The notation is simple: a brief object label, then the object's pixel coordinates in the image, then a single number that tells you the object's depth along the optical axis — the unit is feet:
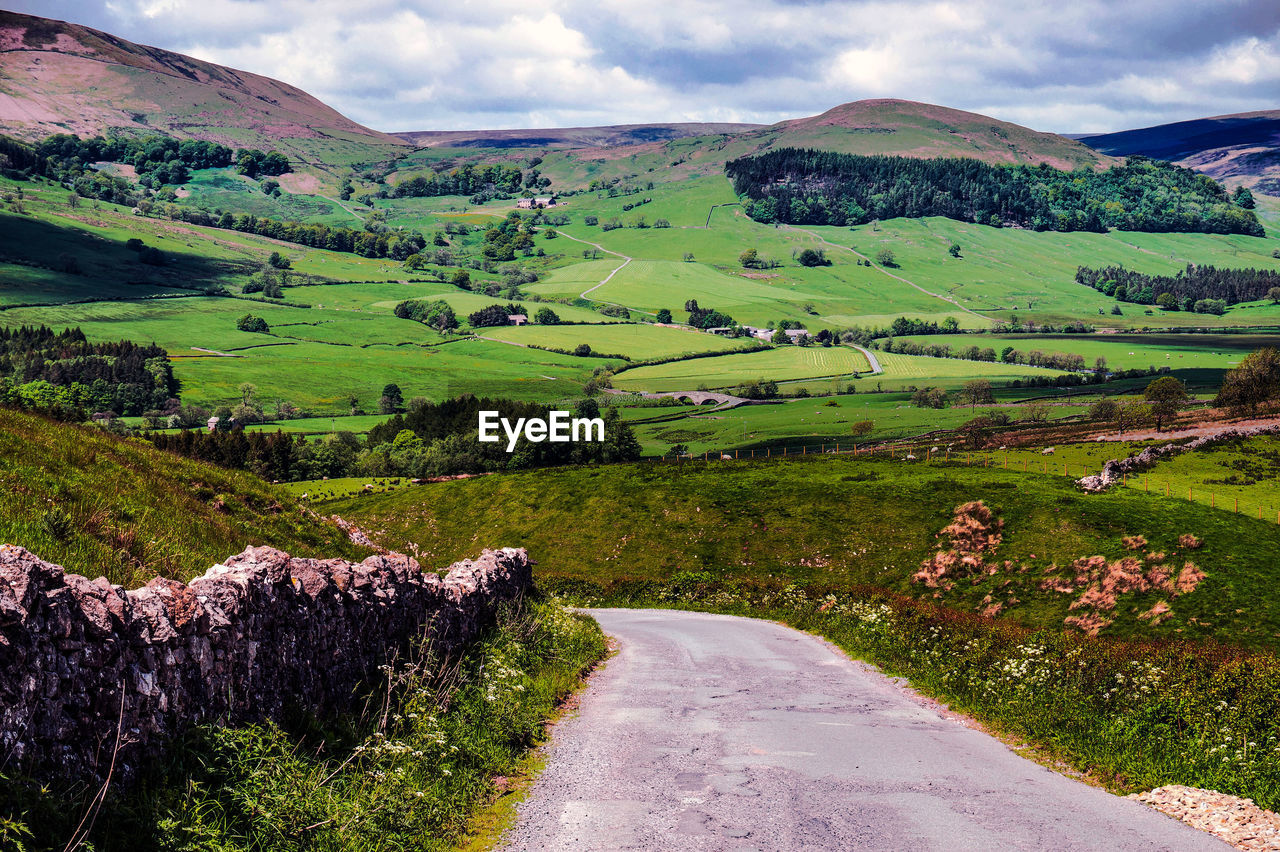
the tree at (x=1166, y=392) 523.66
